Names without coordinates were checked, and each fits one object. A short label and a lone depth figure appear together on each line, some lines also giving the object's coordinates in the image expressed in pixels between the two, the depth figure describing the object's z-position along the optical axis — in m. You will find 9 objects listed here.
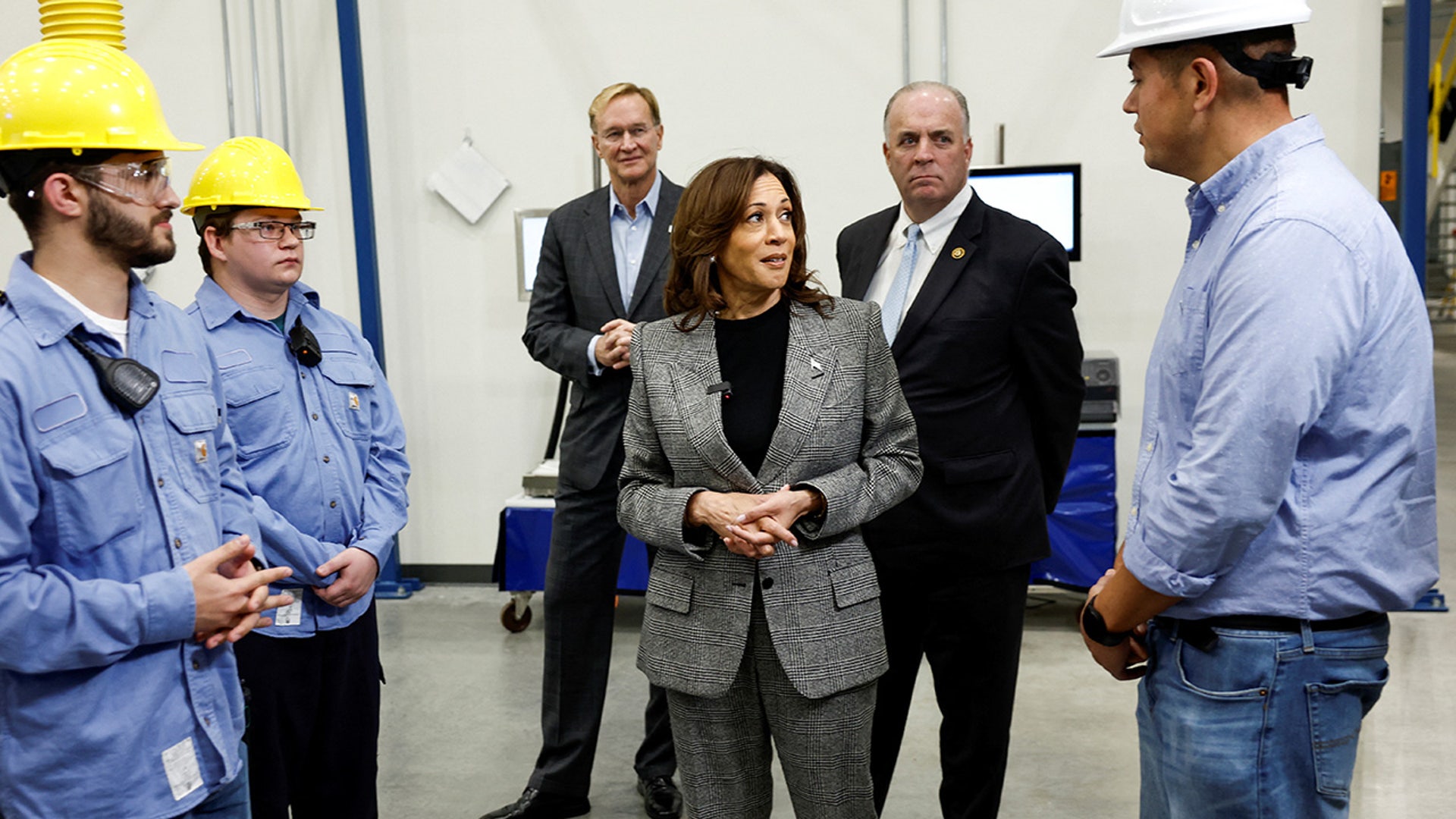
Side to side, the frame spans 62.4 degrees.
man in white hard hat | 1.46
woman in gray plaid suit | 2.11
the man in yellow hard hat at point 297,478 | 2.32
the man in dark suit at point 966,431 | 2.56
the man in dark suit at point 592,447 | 3.17
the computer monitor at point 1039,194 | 4.64
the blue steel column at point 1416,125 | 4.50
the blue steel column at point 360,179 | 5.11
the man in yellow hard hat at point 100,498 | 1.58
